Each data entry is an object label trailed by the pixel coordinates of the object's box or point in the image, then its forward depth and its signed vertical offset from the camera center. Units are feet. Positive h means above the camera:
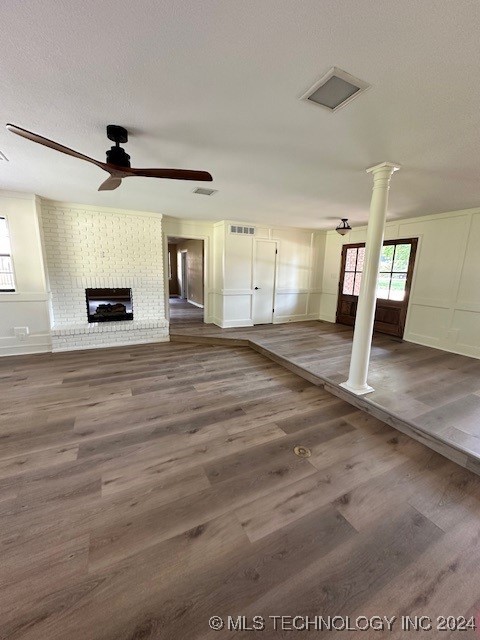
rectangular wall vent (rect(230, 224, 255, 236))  18.54 +2.82
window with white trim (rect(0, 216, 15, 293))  13.34 +0.07
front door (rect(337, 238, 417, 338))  17.17 -0.64
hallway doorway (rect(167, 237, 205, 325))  23.54 -1.73
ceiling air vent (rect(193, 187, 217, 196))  11.42 +3.46
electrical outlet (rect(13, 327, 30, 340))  13.98 -3.71
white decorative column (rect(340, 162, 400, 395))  8.71 -0.41
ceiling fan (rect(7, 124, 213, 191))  6.59 +2.49
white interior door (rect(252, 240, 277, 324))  20.06 -0.94
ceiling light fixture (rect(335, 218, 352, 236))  17.52 +2.90
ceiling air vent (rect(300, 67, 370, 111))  4.70 +3.51
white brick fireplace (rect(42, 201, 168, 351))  14.90 -0.11
